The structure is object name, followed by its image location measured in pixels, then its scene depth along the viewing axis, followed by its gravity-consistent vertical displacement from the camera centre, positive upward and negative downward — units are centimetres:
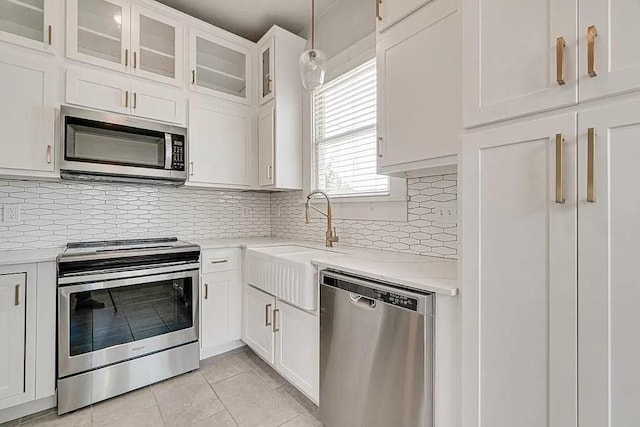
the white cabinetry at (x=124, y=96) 212 +89
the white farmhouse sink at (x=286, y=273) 181 -39
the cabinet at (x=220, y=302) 245 -73
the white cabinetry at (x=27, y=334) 173 -70
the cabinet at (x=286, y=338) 183 -84
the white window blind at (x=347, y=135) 231 +65
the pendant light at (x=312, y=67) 168 +81
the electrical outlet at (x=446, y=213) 176 +1
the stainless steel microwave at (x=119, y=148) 208 +49
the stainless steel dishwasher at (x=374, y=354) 123 -64
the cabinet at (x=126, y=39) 214 +132
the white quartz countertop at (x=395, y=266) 125 -27
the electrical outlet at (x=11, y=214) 214 +0
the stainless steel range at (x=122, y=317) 188 -71
